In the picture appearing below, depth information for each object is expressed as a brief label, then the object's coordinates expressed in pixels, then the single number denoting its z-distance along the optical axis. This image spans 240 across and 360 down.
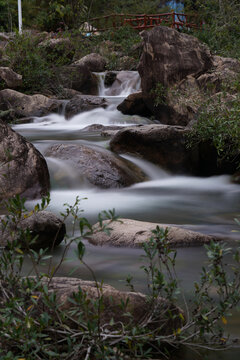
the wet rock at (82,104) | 14.54
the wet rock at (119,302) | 2.61
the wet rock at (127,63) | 20.42
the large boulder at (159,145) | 9.05
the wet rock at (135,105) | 13.68
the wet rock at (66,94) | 16.66
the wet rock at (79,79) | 17.39
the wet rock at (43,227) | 4.63
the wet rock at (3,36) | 19.08
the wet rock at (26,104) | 14.54
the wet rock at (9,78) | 15.09
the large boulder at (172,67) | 11.73
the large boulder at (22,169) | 6.69
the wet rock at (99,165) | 7.90
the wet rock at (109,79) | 18.94
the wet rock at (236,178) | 8.53
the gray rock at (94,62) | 19.22
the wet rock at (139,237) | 4.71
